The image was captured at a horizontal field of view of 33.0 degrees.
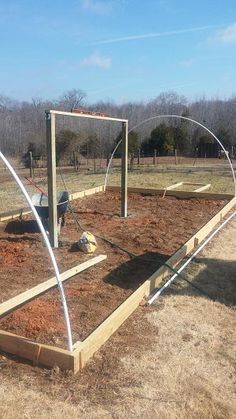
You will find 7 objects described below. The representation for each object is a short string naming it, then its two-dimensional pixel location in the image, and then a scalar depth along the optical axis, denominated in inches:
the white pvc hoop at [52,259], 110.2
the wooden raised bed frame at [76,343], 119.0
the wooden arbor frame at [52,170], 220.4
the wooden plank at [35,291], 147.4
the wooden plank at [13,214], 291.1
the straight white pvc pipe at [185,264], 169.5
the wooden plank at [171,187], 408.6
